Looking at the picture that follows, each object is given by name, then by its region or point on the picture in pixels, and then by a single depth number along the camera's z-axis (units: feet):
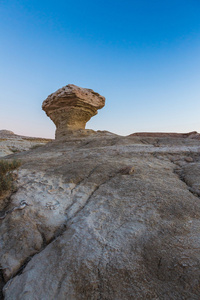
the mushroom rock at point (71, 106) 30.19
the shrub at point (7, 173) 9.27
